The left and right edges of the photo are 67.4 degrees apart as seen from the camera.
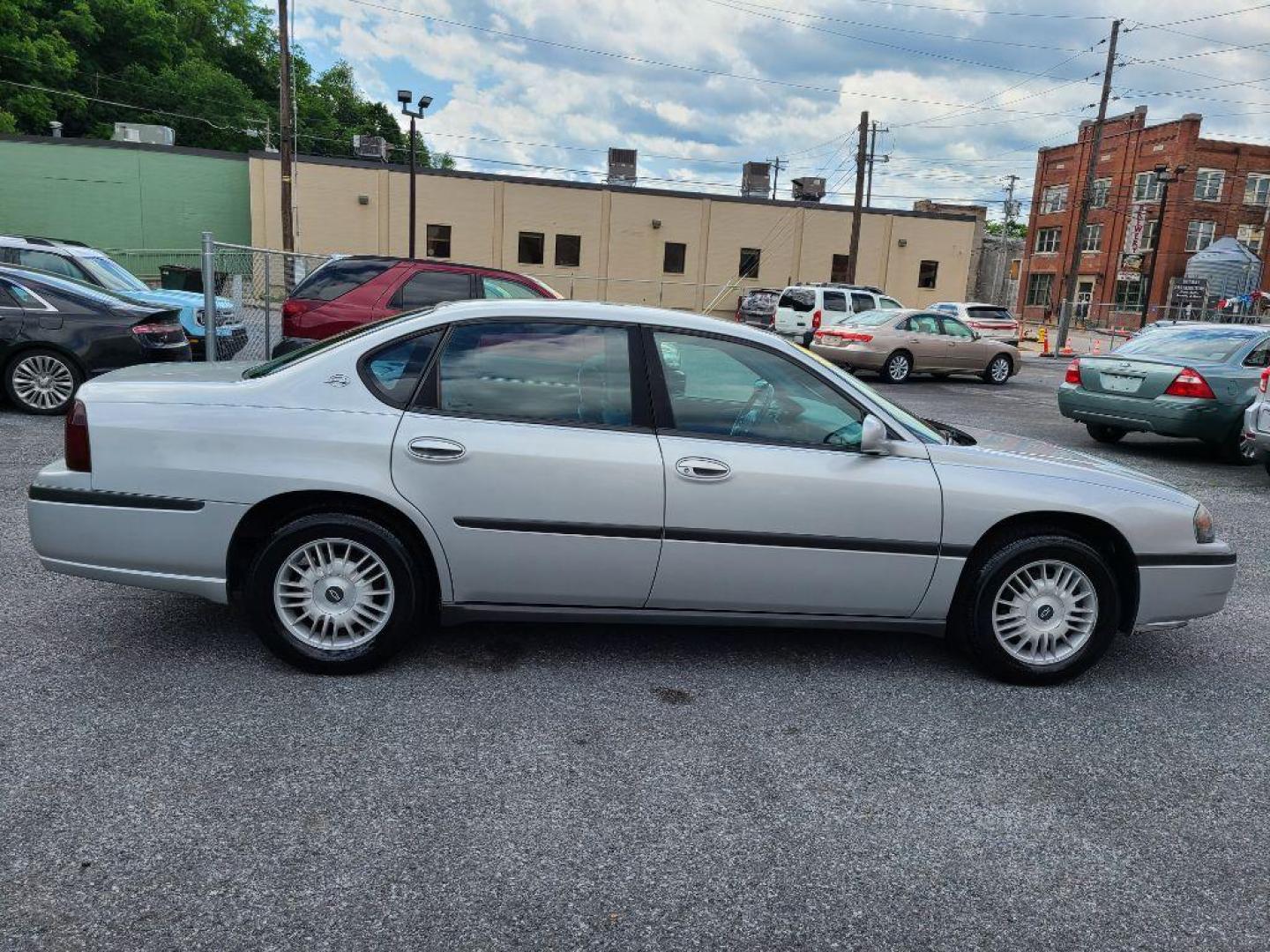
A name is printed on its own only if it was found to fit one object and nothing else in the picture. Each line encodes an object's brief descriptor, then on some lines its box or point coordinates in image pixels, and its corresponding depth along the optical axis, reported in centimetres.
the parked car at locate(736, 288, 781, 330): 2745
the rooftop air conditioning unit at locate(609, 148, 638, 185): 4269
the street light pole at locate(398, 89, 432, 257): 2871
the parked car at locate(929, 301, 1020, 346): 2880
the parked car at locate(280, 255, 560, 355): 972
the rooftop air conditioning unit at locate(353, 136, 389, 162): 3781
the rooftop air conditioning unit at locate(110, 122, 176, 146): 3581
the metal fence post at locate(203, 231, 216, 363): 1025
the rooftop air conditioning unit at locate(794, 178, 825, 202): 4259
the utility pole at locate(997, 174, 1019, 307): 6456
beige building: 3694
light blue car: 1151
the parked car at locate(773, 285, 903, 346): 2245
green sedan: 980
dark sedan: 909
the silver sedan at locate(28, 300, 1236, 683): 373
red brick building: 5141
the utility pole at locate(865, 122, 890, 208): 5862
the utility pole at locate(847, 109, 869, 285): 3181
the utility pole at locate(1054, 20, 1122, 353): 3212
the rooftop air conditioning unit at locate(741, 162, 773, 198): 4369
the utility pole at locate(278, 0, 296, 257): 2392
